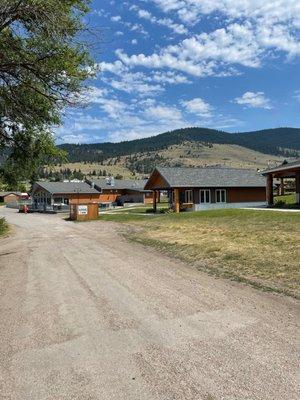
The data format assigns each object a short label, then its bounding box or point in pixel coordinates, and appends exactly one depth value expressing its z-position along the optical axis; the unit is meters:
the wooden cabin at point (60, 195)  74.19
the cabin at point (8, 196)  133.38
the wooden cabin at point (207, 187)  46.56
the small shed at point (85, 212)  44.97
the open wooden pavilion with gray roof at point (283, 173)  33.66
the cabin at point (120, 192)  87.38
